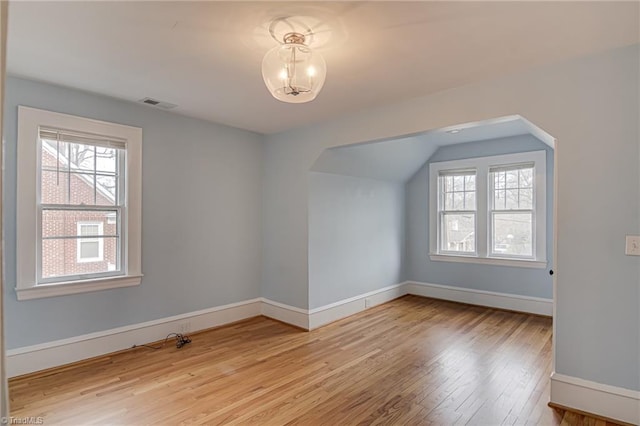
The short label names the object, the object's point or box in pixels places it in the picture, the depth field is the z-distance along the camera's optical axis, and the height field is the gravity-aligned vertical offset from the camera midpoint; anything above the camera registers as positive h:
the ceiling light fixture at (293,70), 2.01 +0.86
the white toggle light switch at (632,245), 2.26 -0.20
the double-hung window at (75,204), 2.91 +0.09
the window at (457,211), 5.56 +0.07
